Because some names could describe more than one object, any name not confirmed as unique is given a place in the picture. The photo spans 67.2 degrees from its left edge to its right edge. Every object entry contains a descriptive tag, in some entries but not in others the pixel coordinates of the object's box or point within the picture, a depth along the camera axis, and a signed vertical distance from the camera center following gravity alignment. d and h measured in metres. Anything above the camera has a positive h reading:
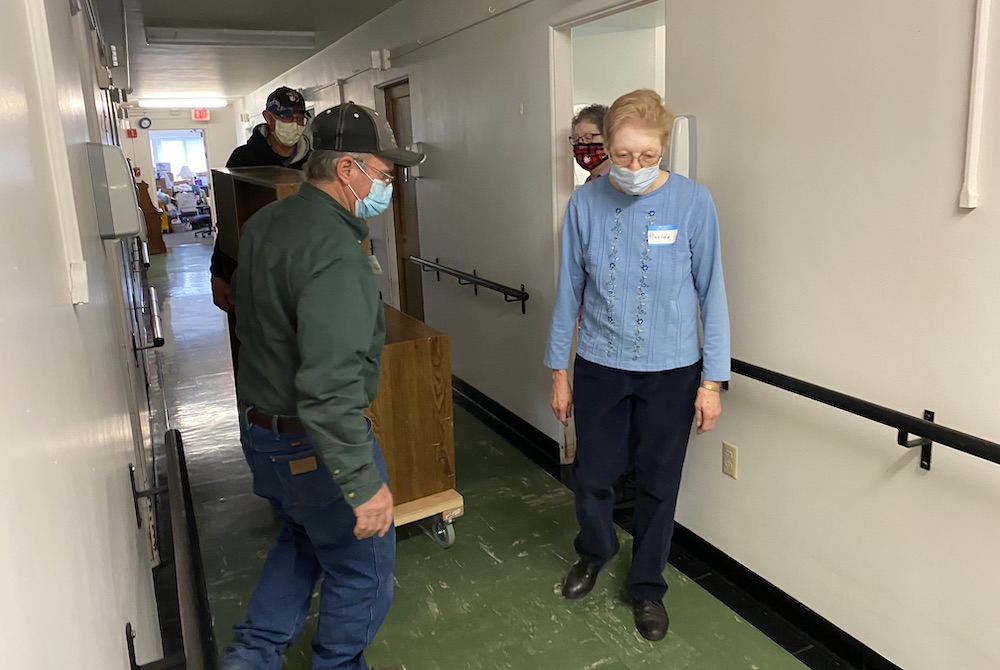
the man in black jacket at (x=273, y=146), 3.10 +0.14
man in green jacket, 1.53 -0.45
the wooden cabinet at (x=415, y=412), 2.69 -0.85
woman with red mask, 2.91 +0.09
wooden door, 5.12 -0.30
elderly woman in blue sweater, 2.05 -0.46
